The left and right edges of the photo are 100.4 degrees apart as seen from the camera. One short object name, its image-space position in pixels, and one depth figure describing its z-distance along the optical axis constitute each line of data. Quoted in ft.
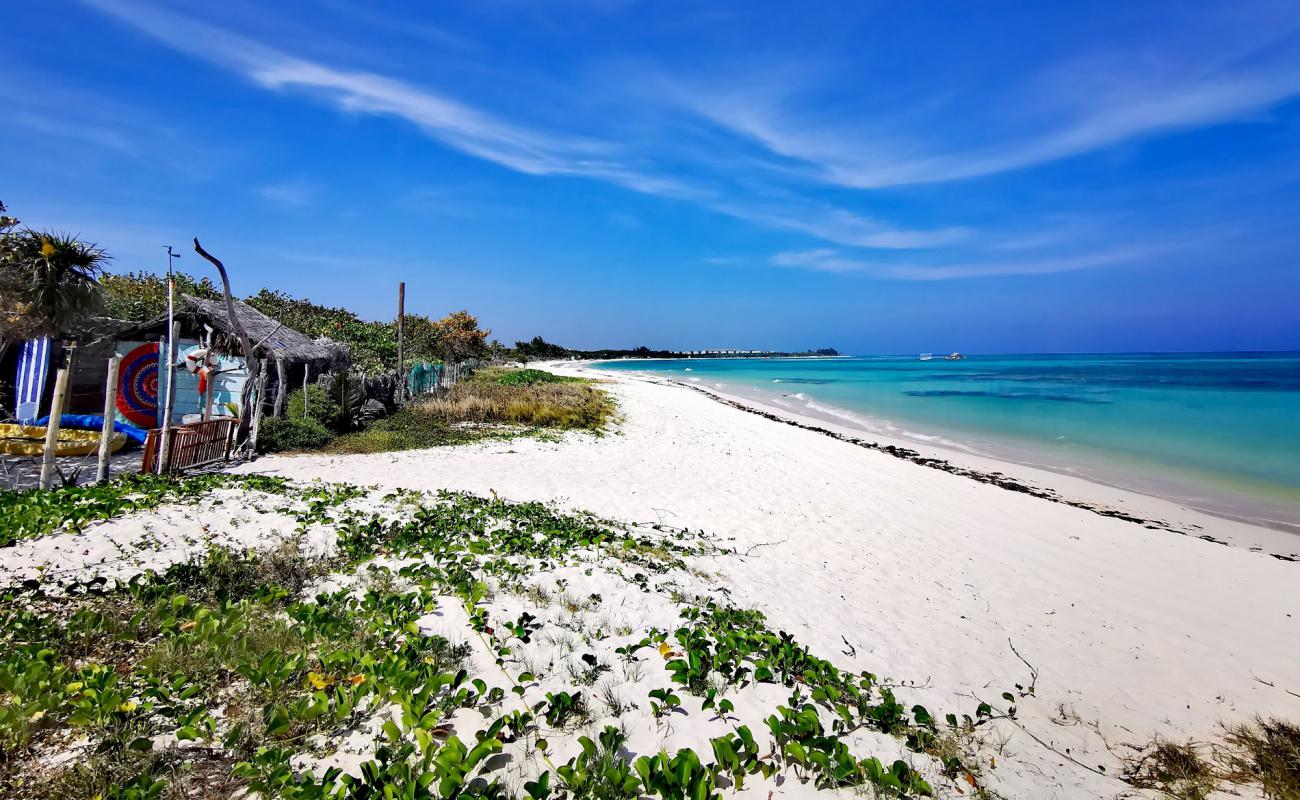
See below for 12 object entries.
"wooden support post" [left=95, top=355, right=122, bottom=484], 25.59
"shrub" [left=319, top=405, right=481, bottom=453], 41.22
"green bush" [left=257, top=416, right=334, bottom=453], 38.55
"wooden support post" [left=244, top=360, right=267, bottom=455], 35.91
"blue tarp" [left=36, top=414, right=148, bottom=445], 36.86
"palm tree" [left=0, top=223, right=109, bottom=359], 34.65
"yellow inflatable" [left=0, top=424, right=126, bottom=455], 33.63
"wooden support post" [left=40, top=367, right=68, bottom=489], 23.68
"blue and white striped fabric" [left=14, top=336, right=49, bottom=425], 43.88
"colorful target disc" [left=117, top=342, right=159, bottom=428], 43.68
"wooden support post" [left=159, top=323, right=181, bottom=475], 28.91
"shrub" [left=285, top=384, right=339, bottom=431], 44.83
